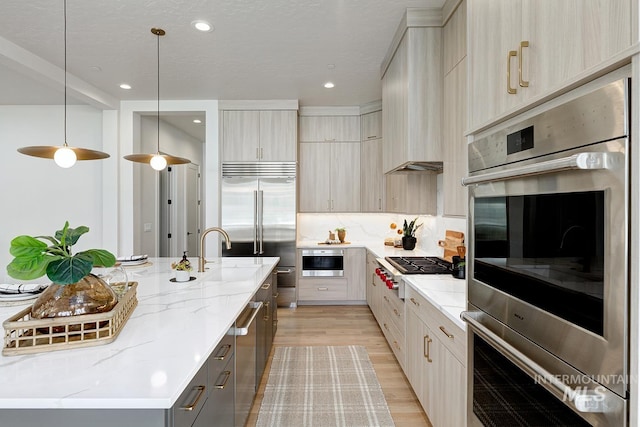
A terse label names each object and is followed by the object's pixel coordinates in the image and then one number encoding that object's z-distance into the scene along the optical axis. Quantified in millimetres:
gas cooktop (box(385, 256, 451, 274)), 2492
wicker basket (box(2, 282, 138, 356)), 1086
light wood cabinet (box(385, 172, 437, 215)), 3531
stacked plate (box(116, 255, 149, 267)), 2866
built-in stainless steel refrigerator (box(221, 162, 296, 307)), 4539
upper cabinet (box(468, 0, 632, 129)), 722
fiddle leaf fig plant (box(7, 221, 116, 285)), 1103
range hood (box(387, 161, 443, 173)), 2716
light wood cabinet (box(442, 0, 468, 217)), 2127
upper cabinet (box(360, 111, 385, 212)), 4770
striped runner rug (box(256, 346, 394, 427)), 2146
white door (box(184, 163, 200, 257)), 6578
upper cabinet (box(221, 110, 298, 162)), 4570
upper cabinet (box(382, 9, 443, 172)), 2551
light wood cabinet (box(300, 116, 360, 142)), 4930
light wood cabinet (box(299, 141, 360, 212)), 4918
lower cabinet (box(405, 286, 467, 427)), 1517
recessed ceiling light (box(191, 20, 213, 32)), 2662
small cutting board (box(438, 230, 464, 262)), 2952
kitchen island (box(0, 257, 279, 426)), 853
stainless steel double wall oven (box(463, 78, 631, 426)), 706
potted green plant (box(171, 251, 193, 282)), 2215
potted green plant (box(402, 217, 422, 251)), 4082
